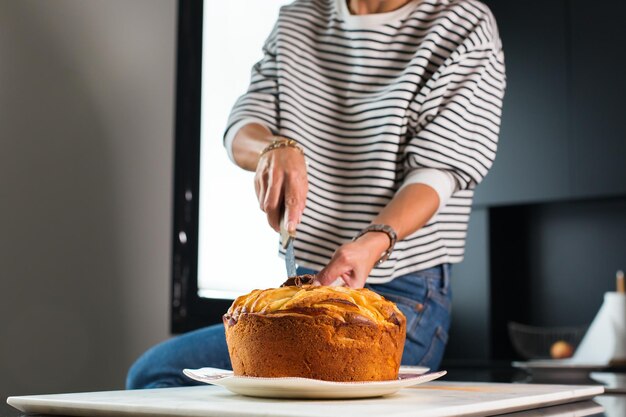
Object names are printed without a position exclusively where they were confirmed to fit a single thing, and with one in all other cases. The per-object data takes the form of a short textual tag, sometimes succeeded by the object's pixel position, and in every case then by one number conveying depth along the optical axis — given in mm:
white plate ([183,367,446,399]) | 694
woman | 1229
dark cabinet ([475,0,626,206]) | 3174
